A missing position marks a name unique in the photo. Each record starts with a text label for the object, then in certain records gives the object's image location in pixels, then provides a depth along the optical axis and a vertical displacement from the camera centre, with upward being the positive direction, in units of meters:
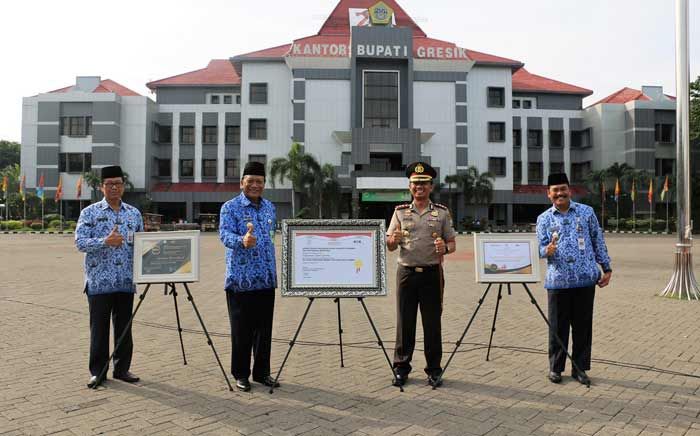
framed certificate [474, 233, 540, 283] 5.17 -0.29
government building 46.44 +10.16
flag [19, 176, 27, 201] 45.14 +3.85
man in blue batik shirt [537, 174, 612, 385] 4.98 -0.40
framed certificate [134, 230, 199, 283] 4.89 -0.28
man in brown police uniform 4.85 -0.43
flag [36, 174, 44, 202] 44.78 +3.40
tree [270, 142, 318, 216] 41.78 +5.19
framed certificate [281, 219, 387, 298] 4.83 -0.28
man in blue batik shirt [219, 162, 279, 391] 4.72 -0.46
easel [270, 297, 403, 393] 4.63 -1.35
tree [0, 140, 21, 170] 77.96 +11.52
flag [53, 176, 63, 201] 44.19 +3.24
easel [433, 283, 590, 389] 4.79 -1.23
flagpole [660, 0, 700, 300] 9.88 +1.10
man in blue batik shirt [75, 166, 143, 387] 4.80 -0.39
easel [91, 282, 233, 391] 4.70 -1.28
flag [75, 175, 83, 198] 45.41 +3.88
